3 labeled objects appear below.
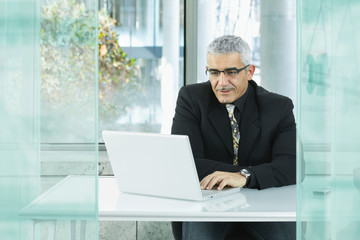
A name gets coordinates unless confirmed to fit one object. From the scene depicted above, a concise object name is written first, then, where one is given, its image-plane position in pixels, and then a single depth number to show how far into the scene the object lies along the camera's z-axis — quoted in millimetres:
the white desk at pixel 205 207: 3061
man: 3491
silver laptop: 3157
